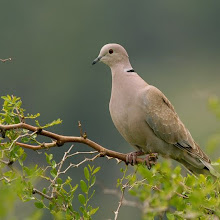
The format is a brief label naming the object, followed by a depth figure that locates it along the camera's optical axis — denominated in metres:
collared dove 9.59
